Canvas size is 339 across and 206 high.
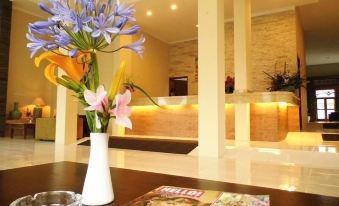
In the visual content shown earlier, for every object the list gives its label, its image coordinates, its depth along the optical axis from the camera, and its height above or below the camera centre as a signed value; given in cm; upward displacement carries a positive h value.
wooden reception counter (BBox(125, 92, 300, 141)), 725 +4
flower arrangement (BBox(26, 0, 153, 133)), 81 +23
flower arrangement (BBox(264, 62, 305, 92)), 801 +107
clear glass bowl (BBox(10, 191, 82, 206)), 85 -27
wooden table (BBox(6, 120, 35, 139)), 880 -29
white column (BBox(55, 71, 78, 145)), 739 -7
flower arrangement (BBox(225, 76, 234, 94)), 833 +103
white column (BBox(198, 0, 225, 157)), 512 +74
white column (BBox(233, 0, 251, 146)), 739 +185
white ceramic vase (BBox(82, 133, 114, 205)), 84 -19
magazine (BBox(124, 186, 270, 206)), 88 -28
